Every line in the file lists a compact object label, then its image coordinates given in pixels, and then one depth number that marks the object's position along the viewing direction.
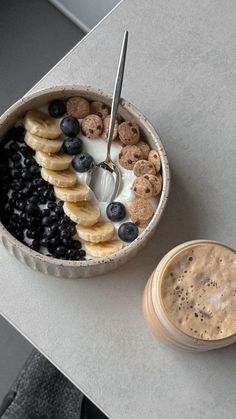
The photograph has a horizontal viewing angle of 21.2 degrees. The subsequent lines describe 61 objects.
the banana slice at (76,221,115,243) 0.89
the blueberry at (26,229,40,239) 0.90
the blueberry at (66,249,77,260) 0.89
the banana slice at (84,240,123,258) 0.89
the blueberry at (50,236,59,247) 0.89
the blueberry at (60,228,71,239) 0.89
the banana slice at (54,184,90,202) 0.90
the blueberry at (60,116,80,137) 0.94
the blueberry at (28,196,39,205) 0.90
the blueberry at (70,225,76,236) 0.90
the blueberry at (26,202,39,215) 0.90
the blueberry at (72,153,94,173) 0.93
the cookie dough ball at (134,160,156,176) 0.93
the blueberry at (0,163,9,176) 0.92
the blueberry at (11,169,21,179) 0.92
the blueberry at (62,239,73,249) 0.89
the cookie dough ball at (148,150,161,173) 0.93
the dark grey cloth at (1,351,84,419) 1.25
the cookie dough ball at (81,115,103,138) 0.95
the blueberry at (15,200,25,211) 0.90
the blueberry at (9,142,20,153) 0.93
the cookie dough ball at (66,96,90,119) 0.95
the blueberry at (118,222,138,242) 0.90
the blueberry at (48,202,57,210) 0.91
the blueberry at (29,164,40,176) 0.92
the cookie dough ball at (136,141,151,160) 0.95
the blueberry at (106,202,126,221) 0.91
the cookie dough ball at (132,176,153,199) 0.91
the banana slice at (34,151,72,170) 0.91
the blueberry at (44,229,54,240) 0.89
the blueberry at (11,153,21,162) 0.93
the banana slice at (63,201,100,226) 0.89
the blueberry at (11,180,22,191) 0.92
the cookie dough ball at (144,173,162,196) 0.91
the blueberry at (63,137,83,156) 0.94
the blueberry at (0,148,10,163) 0.93
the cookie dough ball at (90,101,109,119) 0.96
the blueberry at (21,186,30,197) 0.91
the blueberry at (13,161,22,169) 0.93
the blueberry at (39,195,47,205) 0.91
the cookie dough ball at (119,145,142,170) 0.94
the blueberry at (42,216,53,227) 0.90
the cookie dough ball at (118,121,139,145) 0.94
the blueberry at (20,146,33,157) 0.93
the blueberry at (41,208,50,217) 0.91
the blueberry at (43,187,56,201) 0.91
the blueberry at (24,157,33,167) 0.92
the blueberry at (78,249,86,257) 0.89
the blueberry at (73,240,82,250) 0.90
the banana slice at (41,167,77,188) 0.90
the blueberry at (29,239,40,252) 0.89
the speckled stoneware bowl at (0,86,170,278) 0.86
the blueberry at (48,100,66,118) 0.95
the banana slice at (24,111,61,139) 0.92
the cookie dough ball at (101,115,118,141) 0.95
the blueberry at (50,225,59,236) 0.89
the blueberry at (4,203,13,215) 0.91
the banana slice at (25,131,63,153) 0.92
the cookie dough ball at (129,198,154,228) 0.91
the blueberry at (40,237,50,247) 0.89
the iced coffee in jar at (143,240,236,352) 0.83
